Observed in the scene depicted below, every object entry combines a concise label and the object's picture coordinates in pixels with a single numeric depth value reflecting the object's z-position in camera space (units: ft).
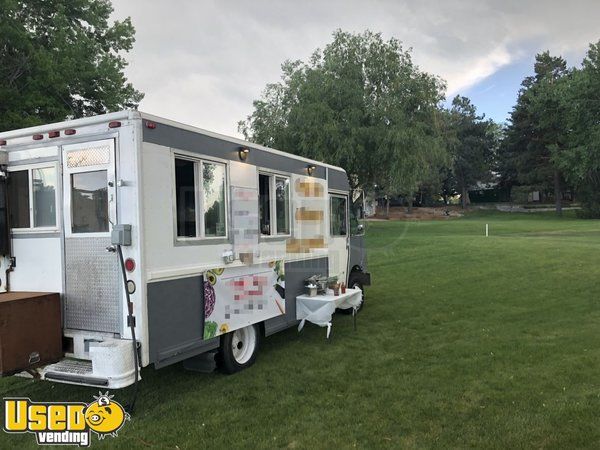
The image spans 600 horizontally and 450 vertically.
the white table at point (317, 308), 22.21
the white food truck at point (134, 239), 14.17
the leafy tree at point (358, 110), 71.56
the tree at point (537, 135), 154.40
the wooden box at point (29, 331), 13.39
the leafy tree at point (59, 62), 46.91
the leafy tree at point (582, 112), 104.58
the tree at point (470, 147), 200.44
